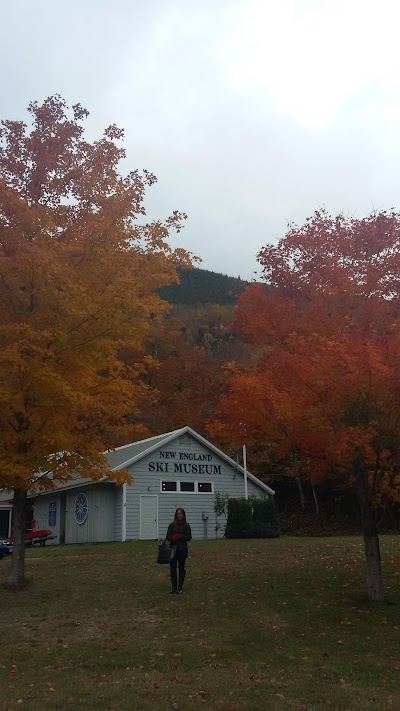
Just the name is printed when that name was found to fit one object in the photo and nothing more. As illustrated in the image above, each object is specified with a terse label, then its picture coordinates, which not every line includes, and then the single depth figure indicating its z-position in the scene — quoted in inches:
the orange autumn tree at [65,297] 454.0
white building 1043.3
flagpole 1147.9
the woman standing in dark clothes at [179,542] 468.4
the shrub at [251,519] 1054.7
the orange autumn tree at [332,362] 417.7
